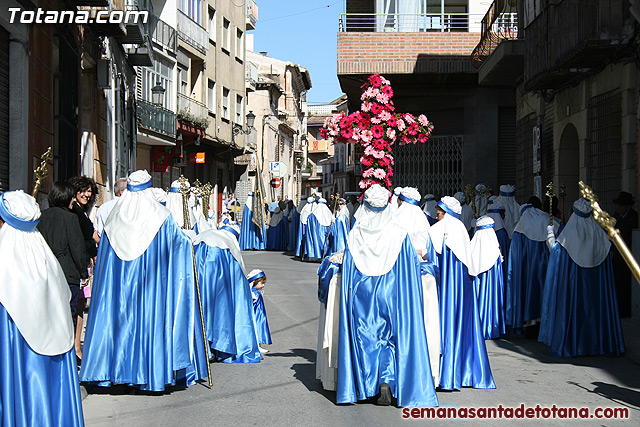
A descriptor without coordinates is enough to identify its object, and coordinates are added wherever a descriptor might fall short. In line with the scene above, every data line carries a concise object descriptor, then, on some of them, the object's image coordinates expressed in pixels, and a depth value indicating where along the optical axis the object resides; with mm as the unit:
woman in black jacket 7699
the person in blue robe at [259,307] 9727
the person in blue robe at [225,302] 8945
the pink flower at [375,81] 13266
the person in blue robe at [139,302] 7410
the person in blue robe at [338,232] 21719
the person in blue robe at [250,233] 28859
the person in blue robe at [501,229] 11953
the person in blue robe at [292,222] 29047
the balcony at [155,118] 25500
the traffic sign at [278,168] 40928
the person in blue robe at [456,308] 7809
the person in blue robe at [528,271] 11031
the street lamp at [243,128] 37291
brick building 23469
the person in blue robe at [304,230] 24078
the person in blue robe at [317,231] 23797
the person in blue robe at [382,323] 6941
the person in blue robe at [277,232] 29688
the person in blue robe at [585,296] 9688
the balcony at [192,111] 30562
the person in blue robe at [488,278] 10641
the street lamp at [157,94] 26047
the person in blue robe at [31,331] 5031
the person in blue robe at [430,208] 17766
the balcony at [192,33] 31266
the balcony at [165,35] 28203
